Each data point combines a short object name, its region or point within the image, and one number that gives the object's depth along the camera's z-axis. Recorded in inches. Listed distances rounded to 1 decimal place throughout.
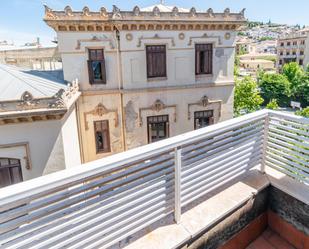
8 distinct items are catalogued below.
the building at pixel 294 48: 1963.5
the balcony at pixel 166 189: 57.4
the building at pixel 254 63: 2645.7
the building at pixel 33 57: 737.6
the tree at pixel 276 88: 1437.0
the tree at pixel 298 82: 1412.4
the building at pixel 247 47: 4015.3
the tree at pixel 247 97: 690.2
